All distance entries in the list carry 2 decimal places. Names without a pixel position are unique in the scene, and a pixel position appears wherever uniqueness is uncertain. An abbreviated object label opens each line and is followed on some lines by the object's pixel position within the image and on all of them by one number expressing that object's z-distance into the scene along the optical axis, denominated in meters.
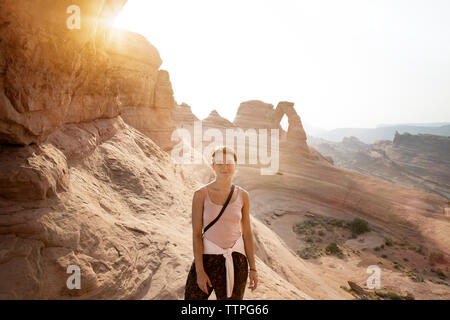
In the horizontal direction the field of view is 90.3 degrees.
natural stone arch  31.11
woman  1.82
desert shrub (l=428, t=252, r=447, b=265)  12.57
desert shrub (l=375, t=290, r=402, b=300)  8.65
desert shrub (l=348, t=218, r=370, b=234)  15.73
